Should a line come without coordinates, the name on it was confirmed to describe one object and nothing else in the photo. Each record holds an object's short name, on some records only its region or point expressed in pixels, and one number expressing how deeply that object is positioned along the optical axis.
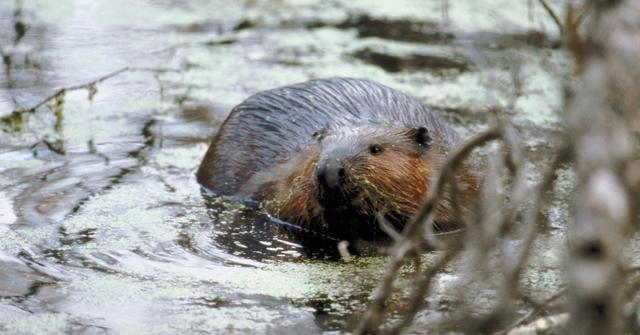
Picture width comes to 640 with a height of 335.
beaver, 8.43
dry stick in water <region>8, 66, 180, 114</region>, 11.19
